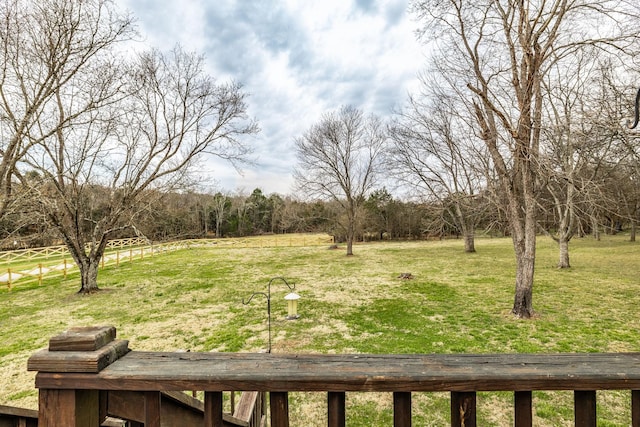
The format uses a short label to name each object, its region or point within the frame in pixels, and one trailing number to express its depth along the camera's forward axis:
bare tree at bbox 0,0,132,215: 5.93
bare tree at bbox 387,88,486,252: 8.61
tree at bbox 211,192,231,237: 35.88
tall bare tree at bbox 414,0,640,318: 5.23
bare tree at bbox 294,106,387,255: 18.91
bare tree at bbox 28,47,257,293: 8.38
